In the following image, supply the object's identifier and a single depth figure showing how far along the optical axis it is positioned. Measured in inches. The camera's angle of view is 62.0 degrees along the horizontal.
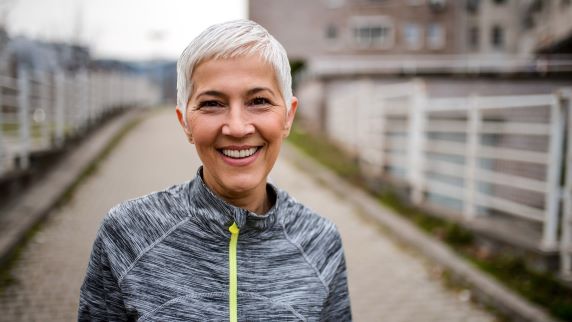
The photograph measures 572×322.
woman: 55.8
